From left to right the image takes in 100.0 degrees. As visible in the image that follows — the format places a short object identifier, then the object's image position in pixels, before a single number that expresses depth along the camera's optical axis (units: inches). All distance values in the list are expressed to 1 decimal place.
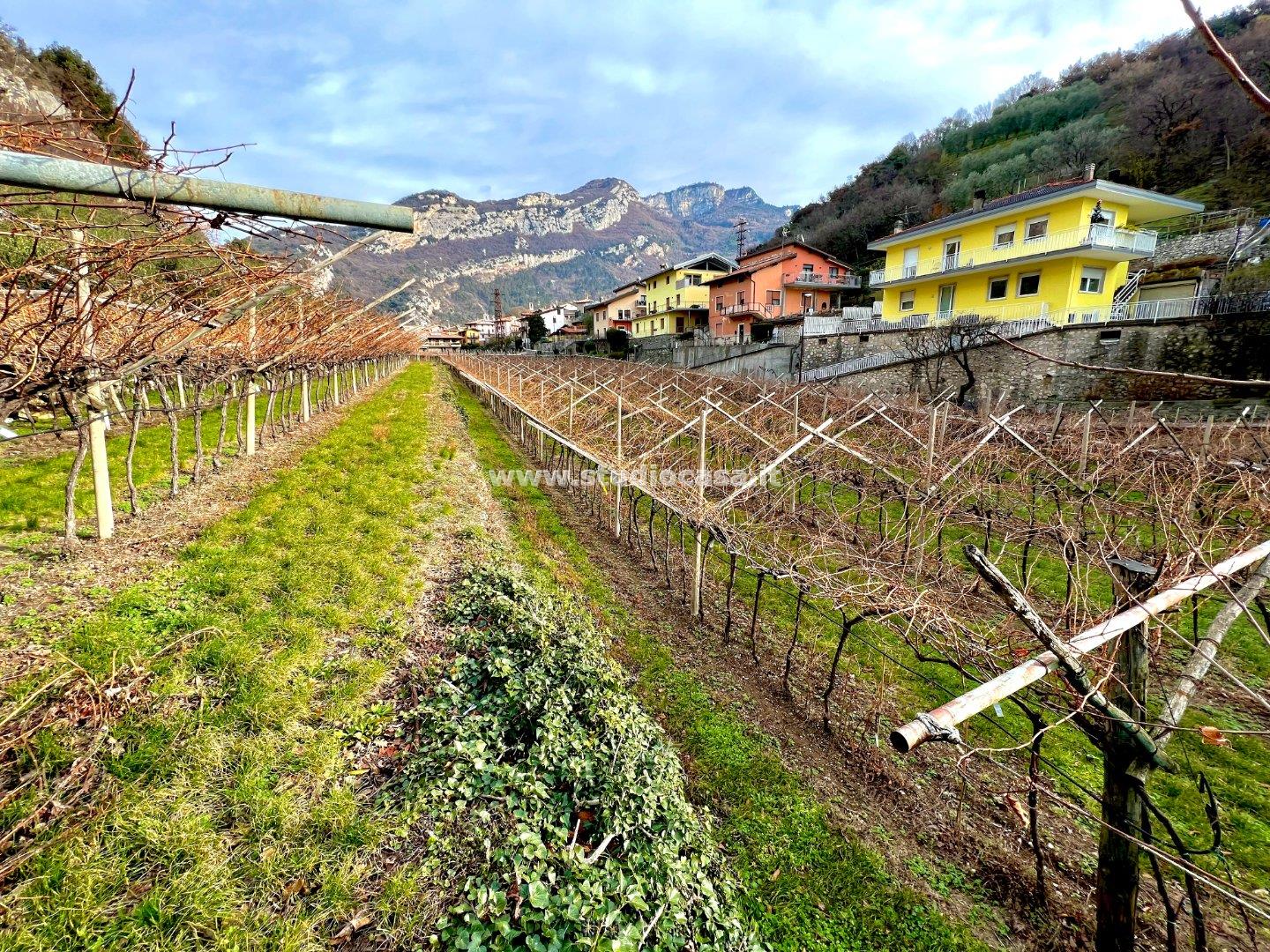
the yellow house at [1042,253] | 874.1
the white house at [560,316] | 3656.5
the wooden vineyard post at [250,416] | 464.3
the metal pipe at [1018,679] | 71.7
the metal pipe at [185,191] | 64.4
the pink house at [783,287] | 1611.7
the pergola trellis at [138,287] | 70.1
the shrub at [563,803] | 119.4
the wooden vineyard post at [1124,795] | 111.1
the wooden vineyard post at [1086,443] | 393.1
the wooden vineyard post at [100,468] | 257.9
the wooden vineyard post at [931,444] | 335.3
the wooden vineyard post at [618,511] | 412.9
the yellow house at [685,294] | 2026.3
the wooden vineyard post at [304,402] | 720.3
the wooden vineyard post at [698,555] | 284.9
